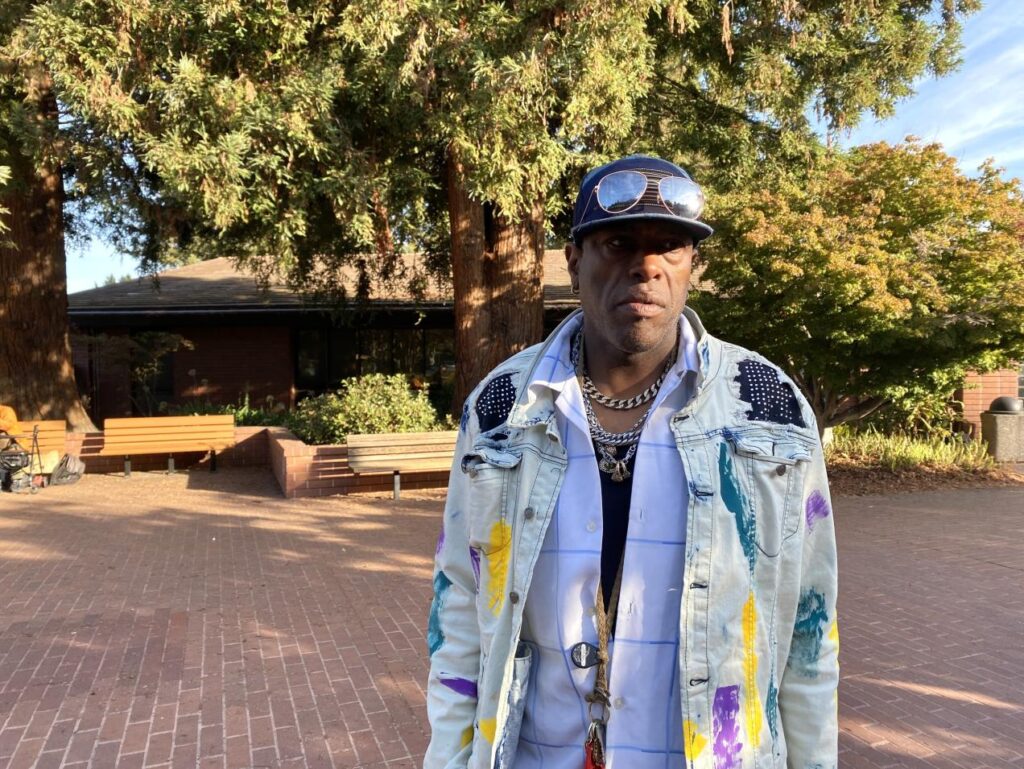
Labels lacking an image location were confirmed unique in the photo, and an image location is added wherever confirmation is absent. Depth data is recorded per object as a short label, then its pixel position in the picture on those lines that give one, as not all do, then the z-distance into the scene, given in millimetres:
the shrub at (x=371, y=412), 9859
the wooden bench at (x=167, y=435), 11000
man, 1380
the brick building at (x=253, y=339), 16500
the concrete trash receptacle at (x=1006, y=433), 12367
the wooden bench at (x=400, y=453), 8969
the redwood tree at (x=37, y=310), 11938
